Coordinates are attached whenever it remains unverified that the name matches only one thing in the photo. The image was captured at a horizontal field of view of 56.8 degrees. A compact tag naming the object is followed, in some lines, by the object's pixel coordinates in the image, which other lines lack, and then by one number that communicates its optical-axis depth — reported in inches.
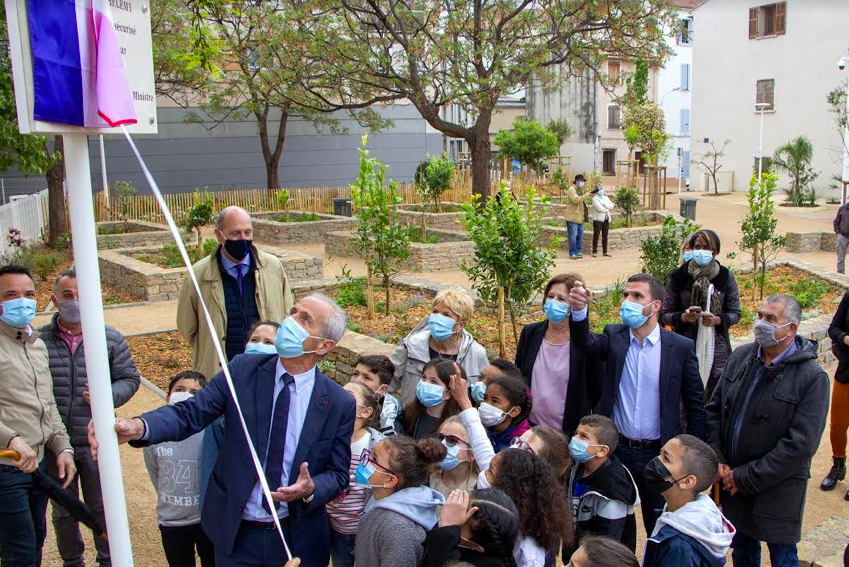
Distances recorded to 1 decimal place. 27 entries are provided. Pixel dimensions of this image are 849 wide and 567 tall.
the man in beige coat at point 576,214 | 660.1
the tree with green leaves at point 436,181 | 845.2
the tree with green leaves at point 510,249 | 319.0
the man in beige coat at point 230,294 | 204.4
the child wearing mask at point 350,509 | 156.1
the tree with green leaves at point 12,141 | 348.8
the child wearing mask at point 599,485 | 155.0
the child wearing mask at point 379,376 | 179.5
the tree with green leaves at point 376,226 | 382.6
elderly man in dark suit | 122.1
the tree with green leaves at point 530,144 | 1358.3
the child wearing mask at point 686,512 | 128.0
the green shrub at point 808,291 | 424.2
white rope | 93.0
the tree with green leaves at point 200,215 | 613.0
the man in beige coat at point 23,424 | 149.4
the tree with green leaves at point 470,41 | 629.3
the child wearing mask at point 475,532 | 118.5
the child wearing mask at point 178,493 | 150.9
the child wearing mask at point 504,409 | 169.3
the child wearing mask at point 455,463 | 150.8
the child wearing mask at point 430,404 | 171.9
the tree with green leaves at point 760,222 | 438.6
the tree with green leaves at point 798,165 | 1170.6
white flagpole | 89.3
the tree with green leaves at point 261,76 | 661.9
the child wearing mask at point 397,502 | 121.4
